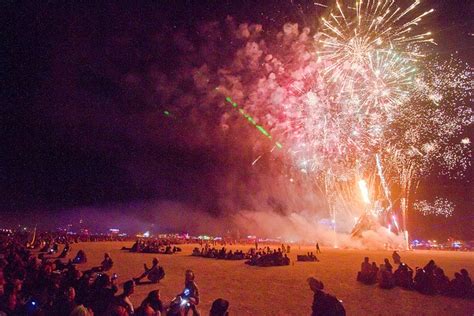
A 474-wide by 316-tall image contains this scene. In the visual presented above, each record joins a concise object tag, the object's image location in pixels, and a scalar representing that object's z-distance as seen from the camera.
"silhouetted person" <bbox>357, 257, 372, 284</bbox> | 14.19
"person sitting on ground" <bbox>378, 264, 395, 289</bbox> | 12.98
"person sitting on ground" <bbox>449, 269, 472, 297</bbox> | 11.48
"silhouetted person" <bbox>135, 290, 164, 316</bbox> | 6.66
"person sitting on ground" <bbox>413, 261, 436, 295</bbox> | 11.98
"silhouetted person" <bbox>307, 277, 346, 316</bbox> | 5.14
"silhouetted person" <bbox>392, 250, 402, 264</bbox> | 18.97
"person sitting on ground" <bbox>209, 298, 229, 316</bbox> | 4.70
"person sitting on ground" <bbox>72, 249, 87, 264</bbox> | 19.05
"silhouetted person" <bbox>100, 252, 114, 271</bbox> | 16.00
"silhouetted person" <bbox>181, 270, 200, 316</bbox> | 7.36
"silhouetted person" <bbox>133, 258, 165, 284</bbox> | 13.02
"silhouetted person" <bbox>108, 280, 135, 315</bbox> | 6.43
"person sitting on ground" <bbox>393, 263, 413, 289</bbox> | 12.96
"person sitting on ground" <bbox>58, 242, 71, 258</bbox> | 21.82
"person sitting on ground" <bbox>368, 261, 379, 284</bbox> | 14.08
